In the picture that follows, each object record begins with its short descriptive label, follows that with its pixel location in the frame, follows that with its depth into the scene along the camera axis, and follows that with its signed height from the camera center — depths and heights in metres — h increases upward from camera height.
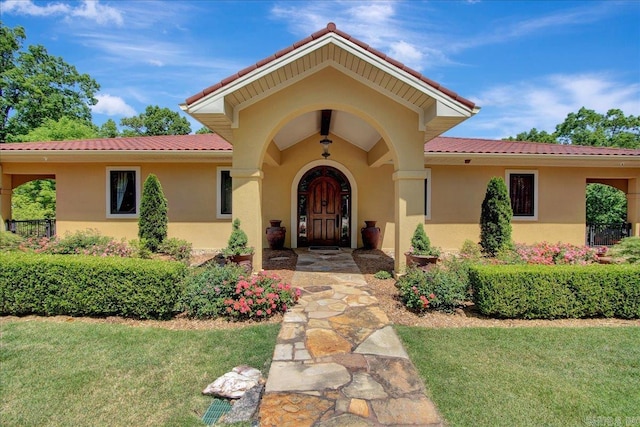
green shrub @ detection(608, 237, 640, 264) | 5.94 -0.73
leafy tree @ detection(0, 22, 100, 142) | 24.30 +9.94
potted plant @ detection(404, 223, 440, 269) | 5.93 -0.76
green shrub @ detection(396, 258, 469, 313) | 4.91 -1.23
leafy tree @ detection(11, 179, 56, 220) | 17.61 +0.63
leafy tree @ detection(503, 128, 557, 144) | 29.86 +7.66
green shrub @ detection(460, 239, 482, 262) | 8.62 -1.04
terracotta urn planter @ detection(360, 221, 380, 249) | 10.10 -0.72
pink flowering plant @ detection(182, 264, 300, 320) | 4.68 -1.29
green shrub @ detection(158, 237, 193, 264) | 8.60 -1.04
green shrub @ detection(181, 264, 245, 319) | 4.71 -1.23
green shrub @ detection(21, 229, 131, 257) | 7.08 -0.81
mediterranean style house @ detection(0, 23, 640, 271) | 9.37 +1.01
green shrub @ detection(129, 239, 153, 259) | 7.50 -0.95
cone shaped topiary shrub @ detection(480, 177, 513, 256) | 8.77 -0.14
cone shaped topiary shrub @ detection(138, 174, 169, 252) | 8.78 -0.10
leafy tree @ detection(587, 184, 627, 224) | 17.34 +0.55
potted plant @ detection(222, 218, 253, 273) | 6.03 -0.75
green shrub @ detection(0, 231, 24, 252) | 6.84 -0.69
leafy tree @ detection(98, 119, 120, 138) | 32.41 +8.67
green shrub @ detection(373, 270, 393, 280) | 6.81 -1.37
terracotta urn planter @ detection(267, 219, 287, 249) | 10.01 -0.71
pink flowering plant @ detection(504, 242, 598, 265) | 6.21 -0.88
